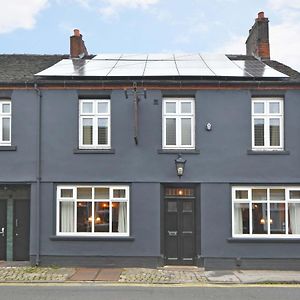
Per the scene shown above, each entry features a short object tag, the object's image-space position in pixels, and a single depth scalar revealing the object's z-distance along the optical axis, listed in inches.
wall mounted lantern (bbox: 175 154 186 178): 463.9
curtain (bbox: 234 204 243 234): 471.8
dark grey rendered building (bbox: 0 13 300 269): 467.7
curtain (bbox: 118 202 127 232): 476.4
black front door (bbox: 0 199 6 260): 489.2
